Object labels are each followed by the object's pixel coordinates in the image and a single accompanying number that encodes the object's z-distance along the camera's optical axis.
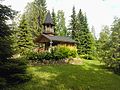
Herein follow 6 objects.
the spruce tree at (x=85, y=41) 20.82
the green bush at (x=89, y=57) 17.92
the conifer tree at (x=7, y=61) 5.43
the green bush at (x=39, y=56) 11.11
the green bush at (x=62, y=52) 11.96
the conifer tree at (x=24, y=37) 14.95
